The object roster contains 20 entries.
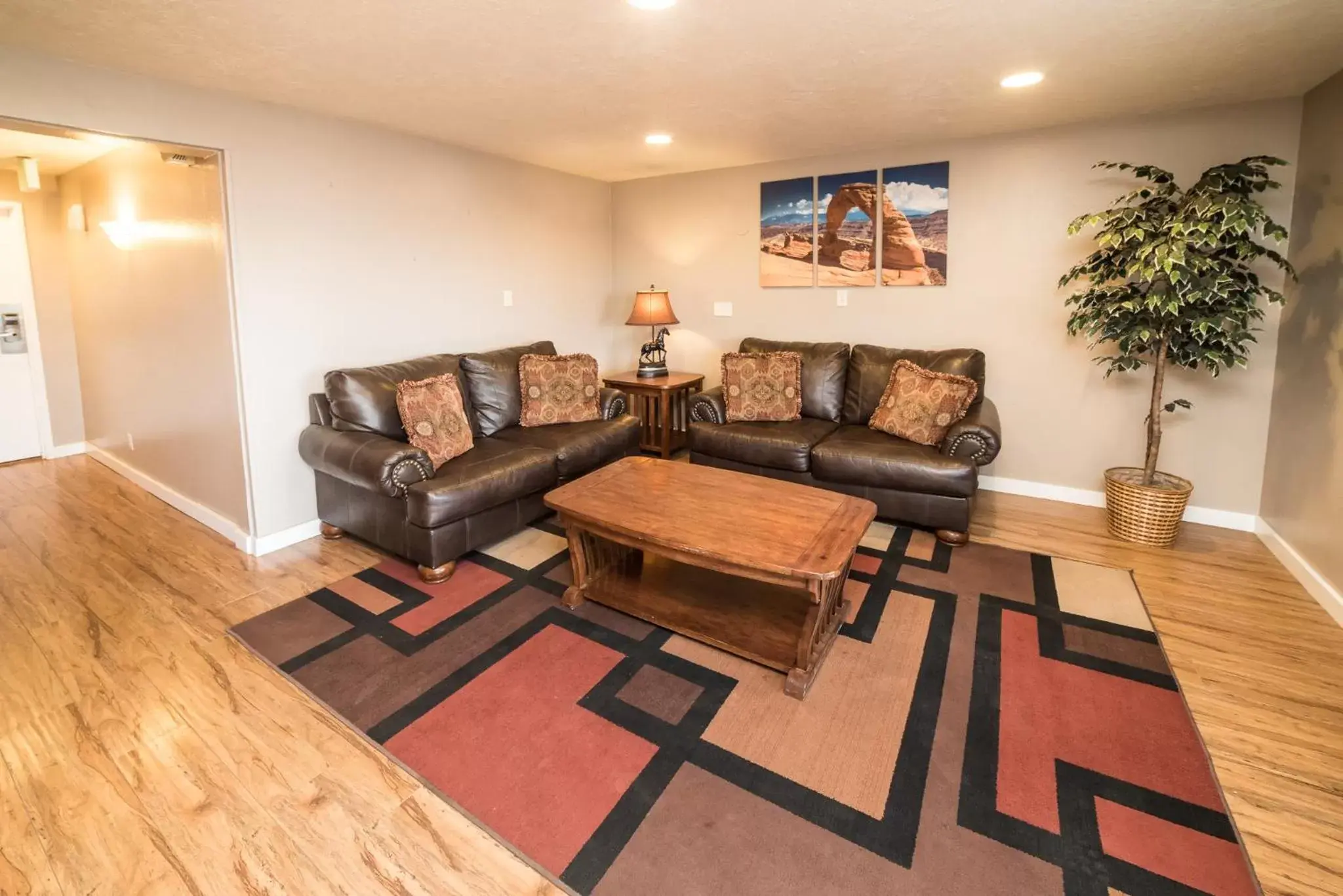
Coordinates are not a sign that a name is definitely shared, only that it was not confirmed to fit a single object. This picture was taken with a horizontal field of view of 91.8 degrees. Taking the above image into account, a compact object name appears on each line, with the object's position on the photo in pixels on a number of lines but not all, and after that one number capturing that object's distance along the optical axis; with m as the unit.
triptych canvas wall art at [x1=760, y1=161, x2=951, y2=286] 4.26
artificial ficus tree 3.01
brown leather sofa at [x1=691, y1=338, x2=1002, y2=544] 3.43
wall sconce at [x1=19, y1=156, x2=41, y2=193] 4.09
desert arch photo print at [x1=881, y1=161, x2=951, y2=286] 4.21
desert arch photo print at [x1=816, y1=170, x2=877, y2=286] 4.43
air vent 3.09
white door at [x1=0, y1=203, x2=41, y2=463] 4.88
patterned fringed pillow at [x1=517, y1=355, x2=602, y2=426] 4.18
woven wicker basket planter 3.34
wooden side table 4.82
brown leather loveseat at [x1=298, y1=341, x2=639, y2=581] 3.00
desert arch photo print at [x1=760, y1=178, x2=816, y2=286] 4.68
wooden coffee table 2.23
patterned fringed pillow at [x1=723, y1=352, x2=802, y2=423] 4.31
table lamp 4.98
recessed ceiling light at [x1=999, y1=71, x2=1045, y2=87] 2.85
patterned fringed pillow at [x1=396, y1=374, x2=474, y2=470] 3.32
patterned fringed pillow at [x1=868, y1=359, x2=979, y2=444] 3.69
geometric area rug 1.59
